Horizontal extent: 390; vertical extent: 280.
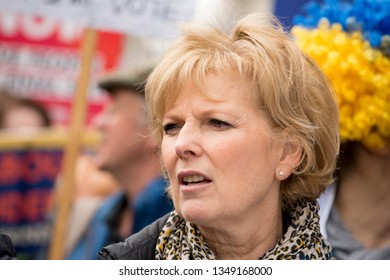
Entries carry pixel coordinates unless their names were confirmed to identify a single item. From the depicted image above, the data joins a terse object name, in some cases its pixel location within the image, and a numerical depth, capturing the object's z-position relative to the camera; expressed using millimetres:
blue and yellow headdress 6323
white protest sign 7328
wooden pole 8075
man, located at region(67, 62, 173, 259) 8963
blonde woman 4291
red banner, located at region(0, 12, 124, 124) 11172
